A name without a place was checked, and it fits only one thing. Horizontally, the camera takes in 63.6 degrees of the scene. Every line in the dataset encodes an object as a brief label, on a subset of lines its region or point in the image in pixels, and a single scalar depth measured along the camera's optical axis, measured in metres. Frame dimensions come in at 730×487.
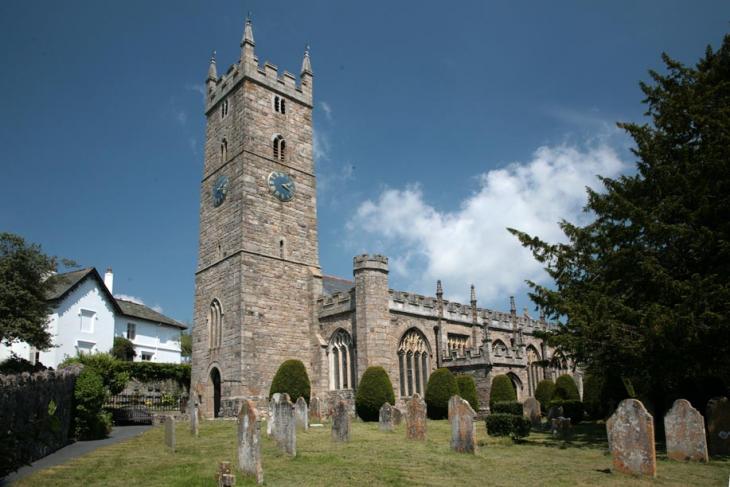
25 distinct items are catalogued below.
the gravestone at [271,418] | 15.03
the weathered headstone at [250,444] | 9.98
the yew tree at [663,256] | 13.73
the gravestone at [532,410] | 21.61
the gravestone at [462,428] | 13.13
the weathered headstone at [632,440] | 10.24
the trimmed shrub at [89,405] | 18.16
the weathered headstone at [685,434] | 11.95
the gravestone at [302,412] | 19.47
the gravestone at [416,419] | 16.17
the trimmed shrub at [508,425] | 16.25
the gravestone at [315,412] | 23.98
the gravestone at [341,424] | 15.40
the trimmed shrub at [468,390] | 26.94
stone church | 27.34
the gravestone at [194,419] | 17.91
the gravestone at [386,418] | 19.05
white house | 35.75
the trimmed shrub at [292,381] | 25.45
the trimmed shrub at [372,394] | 24.66
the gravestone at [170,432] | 14.32
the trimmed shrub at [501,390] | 26.62
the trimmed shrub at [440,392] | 25.80
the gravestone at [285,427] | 12.77
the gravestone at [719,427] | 13.23
